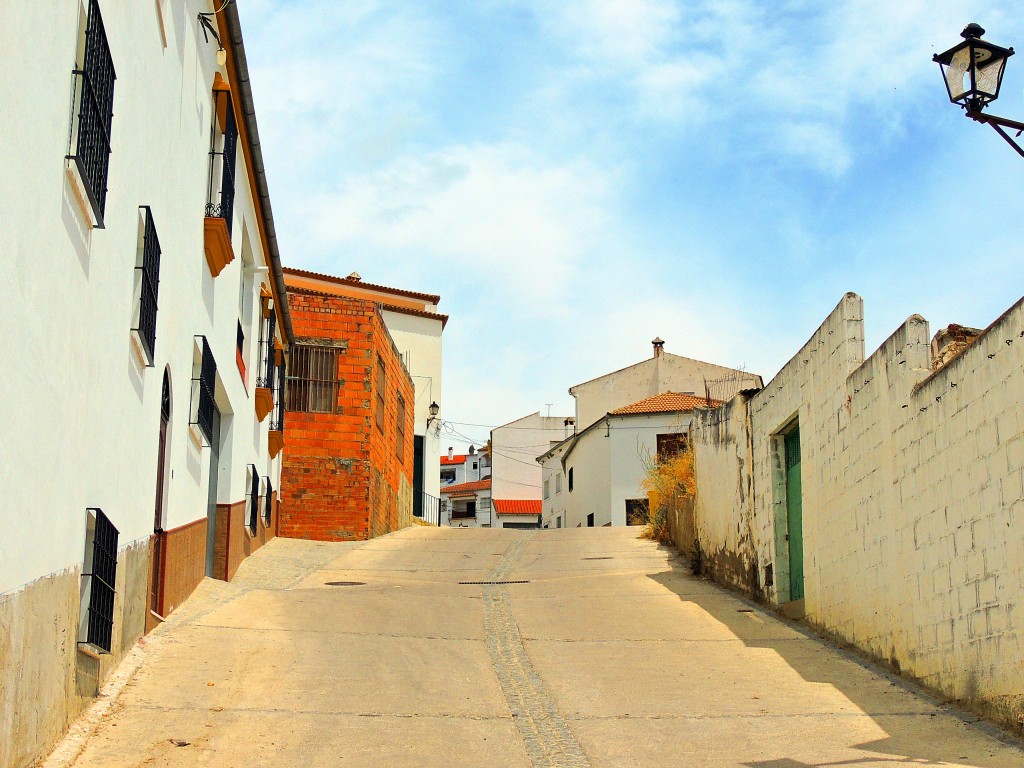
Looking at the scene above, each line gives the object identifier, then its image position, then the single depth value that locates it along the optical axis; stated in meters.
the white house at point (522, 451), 60.72
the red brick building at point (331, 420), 21.72
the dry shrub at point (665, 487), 20.22
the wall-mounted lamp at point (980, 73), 7.95
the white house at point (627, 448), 38.91
